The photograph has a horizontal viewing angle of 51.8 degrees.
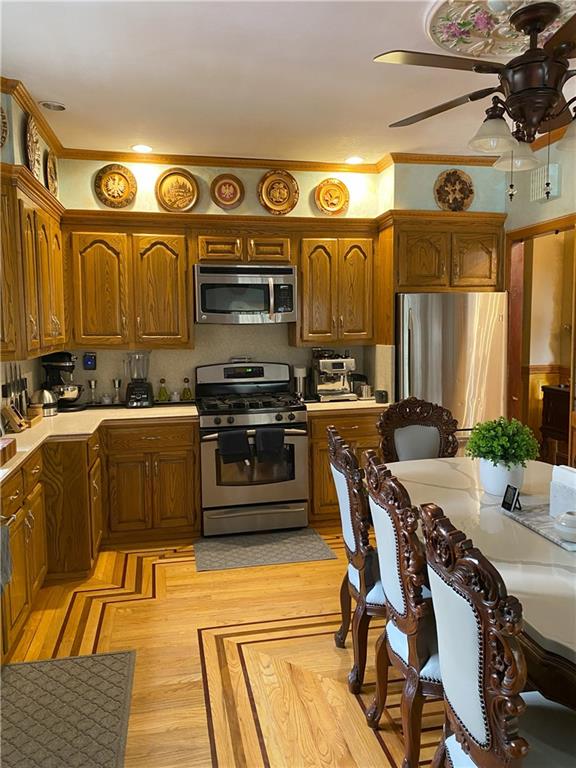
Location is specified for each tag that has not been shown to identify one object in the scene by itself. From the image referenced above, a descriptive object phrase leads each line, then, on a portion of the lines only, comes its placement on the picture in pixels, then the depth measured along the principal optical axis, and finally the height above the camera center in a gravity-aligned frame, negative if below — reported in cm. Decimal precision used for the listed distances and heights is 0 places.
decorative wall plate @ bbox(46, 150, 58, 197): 399 +118
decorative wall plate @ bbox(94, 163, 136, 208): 441 +118
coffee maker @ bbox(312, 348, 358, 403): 488 -31
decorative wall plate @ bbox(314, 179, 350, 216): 477 +116
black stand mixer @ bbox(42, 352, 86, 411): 435 -27
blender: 460 -31
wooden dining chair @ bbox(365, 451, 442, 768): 178 -83
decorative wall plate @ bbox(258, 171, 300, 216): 466 +118
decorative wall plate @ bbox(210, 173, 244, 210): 459 +117
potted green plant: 244 -46
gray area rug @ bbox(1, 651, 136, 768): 217 -149
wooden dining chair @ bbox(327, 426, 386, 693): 236 -88
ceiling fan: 190 +88
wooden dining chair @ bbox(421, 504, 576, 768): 126 -76
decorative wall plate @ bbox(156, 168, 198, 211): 450 +116
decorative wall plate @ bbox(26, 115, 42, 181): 345 +118
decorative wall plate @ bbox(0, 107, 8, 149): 305 +113
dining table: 142 -69
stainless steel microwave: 453 +38
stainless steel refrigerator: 452 -6
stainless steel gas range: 429 -90
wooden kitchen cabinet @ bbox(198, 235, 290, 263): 455 +72
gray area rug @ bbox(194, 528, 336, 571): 392 -144
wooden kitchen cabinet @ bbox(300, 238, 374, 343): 474 +41
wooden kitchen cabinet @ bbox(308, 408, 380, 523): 450 -79
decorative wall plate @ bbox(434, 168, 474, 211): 462 +116
